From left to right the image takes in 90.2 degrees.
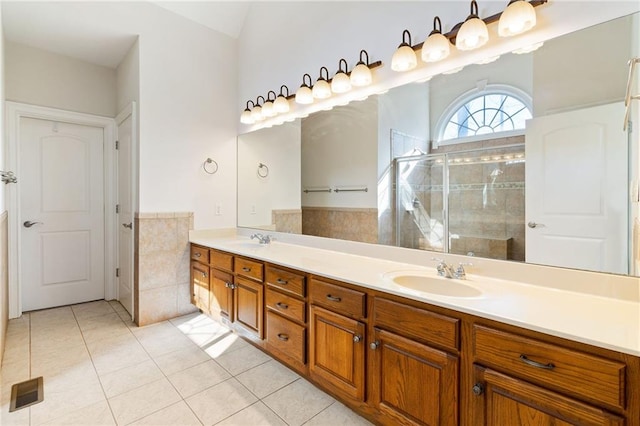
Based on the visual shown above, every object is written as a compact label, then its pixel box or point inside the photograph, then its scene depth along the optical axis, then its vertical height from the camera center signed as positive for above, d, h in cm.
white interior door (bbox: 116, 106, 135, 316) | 313 +3
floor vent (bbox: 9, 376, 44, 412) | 186 -112
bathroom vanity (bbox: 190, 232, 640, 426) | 99 -54
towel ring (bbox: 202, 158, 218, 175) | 329 +48
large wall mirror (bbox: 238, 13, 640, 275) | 137 +27
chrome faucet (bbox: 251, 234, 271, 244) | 291 -27
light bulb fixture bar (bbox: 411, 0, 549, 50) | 147 +95
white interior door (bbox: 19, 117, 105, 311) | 331 -3
